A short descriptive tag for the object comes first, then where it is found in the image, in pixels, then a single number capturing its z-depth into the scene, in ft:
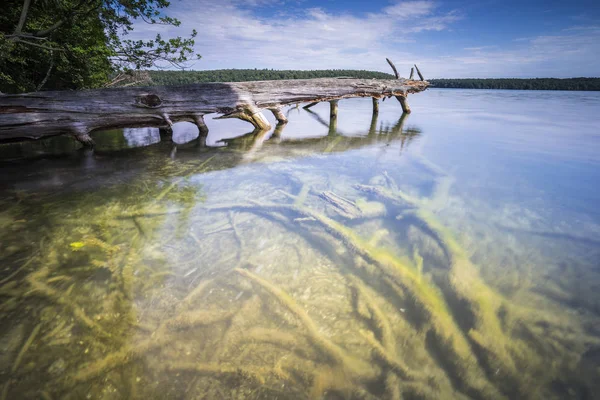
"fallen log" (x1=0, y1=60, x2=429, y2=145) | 17.95
